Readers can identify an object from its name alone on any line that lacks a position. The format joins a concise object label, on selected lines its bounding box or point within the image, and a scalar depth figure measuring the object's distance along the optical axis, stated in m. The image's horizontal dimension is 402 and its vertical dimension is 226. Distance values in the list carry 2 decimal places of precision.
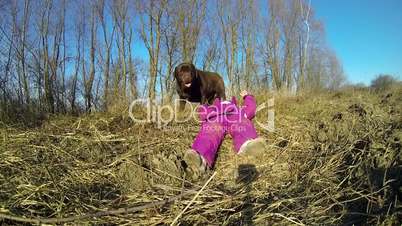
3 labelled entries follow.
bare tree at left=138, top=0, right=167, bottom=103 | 13.80
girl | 2.78
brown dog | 5.20
